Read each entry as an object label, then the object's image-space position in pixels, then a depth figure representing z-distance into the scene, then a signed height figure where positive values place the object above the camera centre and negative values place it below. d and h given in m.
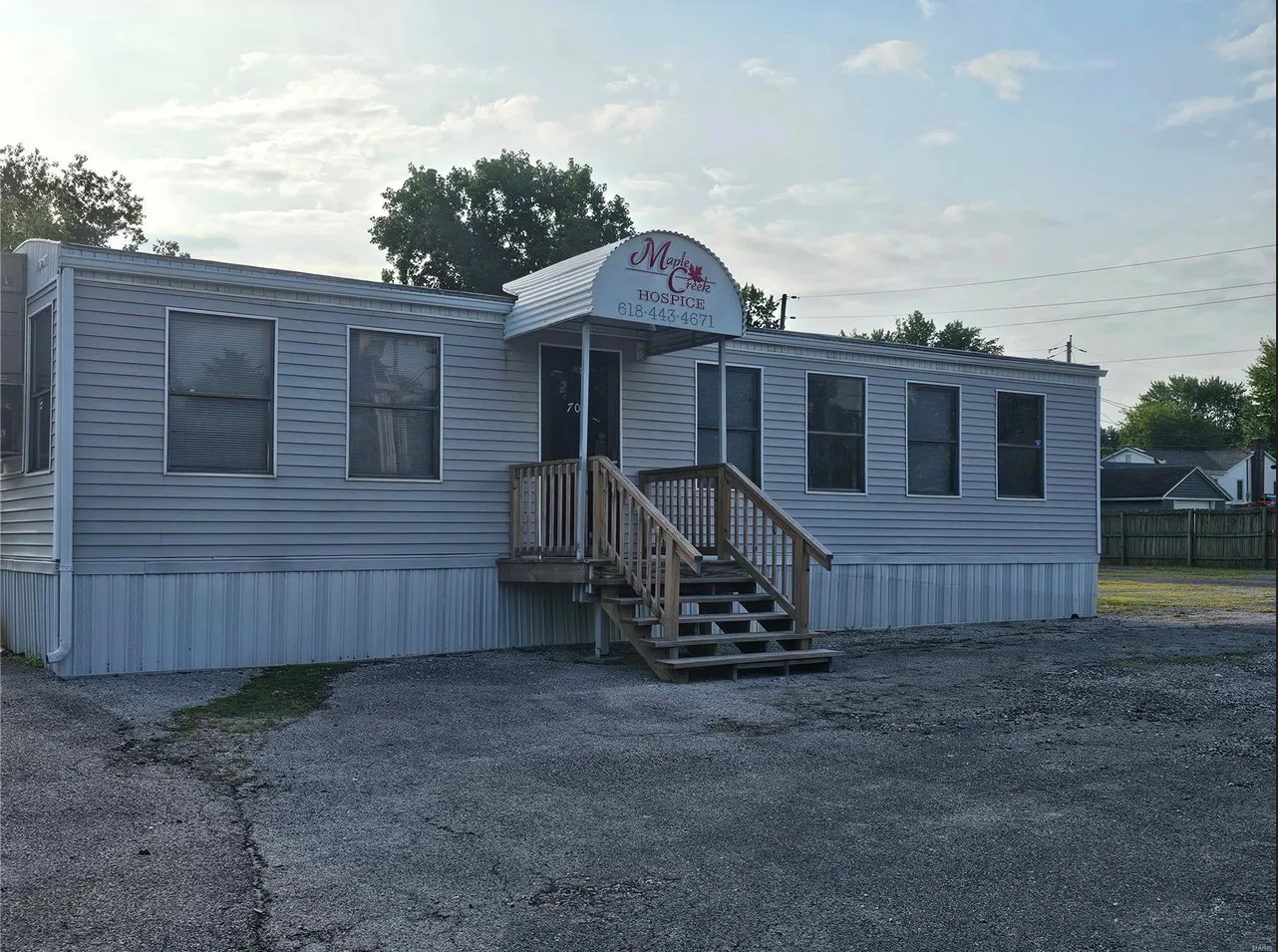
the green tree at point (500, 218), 35.19 +8.65
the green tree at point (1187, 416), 76.31 +6.05
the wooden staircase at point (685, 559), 9.41 -0.49
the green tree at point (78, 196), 38.56 +10.09
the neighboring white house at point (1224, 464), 54.41 +2.00
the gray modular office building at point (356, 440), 9.51 +0.59
